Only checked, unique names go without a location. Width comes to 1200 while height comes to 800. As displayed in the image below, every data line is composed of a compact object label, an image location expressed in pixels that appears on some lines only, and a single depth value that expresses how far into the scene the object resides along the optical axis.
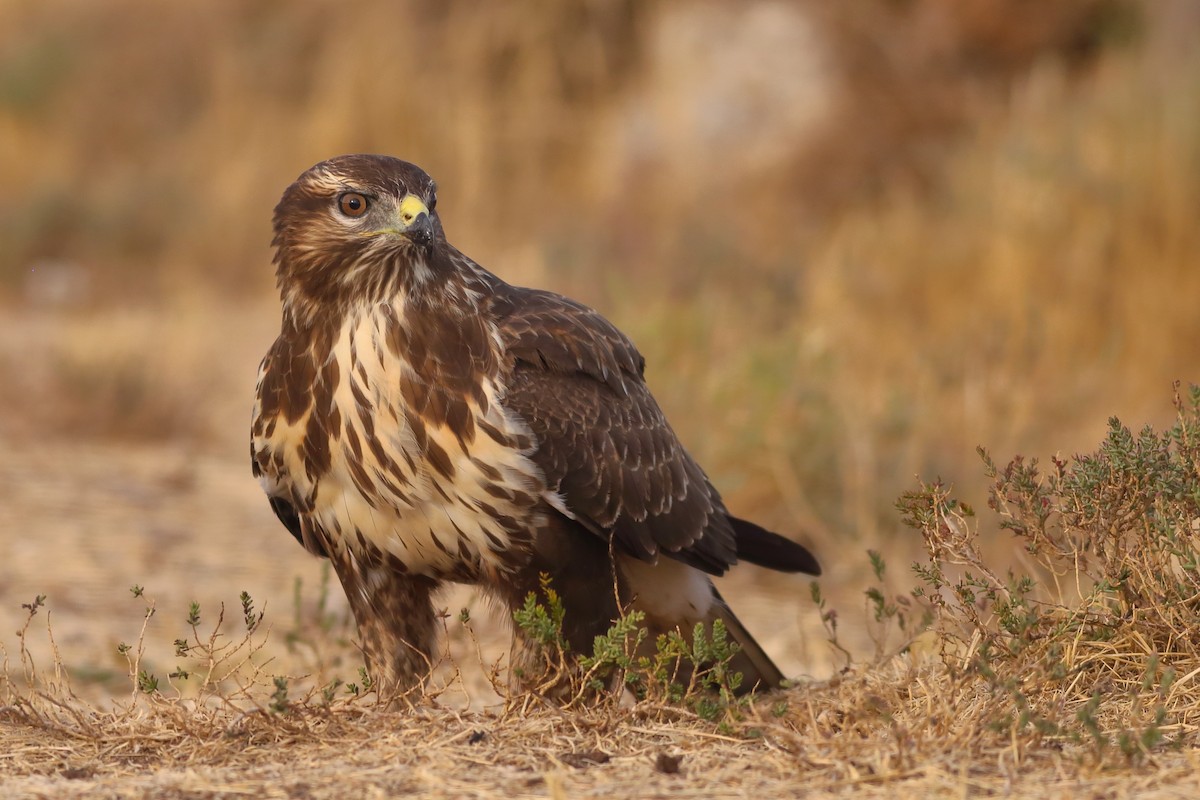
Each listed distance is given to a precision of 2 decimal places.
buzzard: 7.95
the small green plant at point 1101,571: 7.42
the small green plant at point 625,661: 7.28
